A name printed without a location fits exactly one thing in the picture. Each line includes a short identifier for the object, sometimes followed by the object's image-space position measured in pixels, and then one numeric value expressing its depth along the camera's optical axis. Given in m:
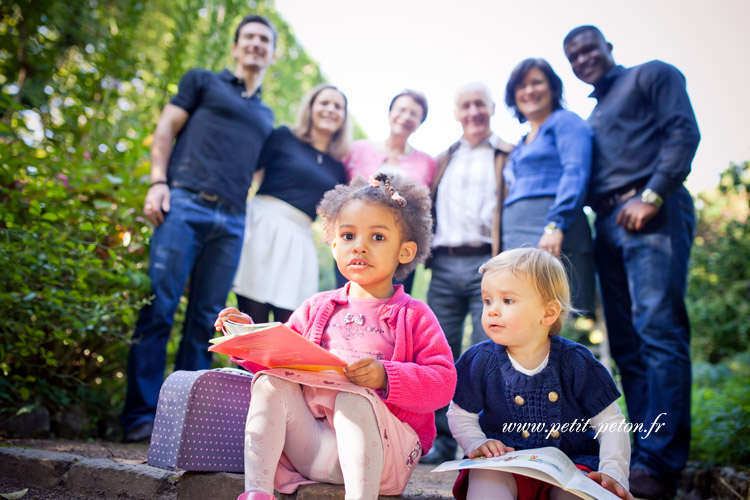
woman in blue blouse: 2.49
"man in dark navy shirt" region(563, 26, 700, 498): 2.27
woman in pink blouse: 3.18
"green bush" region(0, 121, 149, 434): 2.35
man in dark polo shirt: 2.63
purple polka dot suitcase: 1.59
